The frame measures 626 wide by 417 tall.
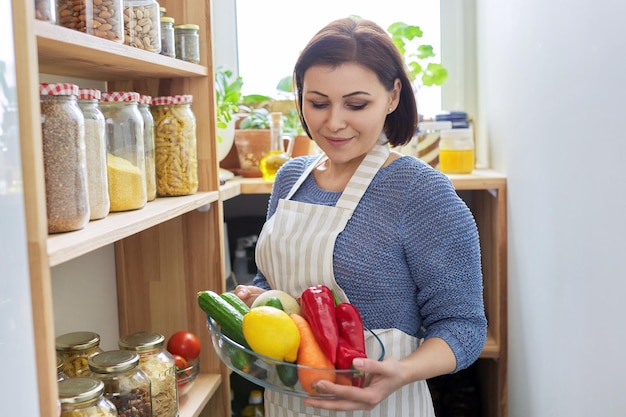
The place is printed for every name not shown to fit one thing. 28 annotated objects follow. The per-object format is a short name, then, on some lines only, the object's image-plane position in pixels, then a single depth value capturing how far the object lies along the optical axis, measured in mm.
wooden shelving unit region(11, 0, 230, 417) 1133
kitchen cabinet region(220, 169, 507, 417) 1829
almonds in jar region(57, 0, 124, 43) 936
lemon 1027
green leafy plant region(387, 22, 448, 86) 2199
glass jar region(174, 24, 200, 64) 1388
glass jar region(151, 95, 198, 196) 1357
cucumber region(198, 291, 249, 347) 1101
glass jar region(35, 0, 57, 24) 795
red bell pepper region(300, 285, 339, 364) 1048
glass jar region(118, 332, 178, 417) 1189
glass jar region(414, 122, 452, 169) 2090
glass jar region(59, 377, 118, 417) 927
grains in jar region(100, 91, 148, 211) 1128
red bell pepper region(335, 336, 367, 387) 1022
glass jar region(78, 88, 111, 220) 1007
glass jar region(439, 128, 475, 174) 1975
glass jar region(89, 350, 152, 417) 1061
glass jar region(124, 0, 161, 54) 1119
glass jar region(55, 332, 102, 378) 1140
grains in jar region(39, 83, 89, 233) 877
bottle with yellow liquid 1969
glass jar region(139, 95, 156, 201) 1275
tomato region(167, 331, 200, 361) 1421
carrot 1007
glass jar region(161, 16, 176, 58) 1293
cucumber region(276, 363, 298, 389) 1022
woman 1177
